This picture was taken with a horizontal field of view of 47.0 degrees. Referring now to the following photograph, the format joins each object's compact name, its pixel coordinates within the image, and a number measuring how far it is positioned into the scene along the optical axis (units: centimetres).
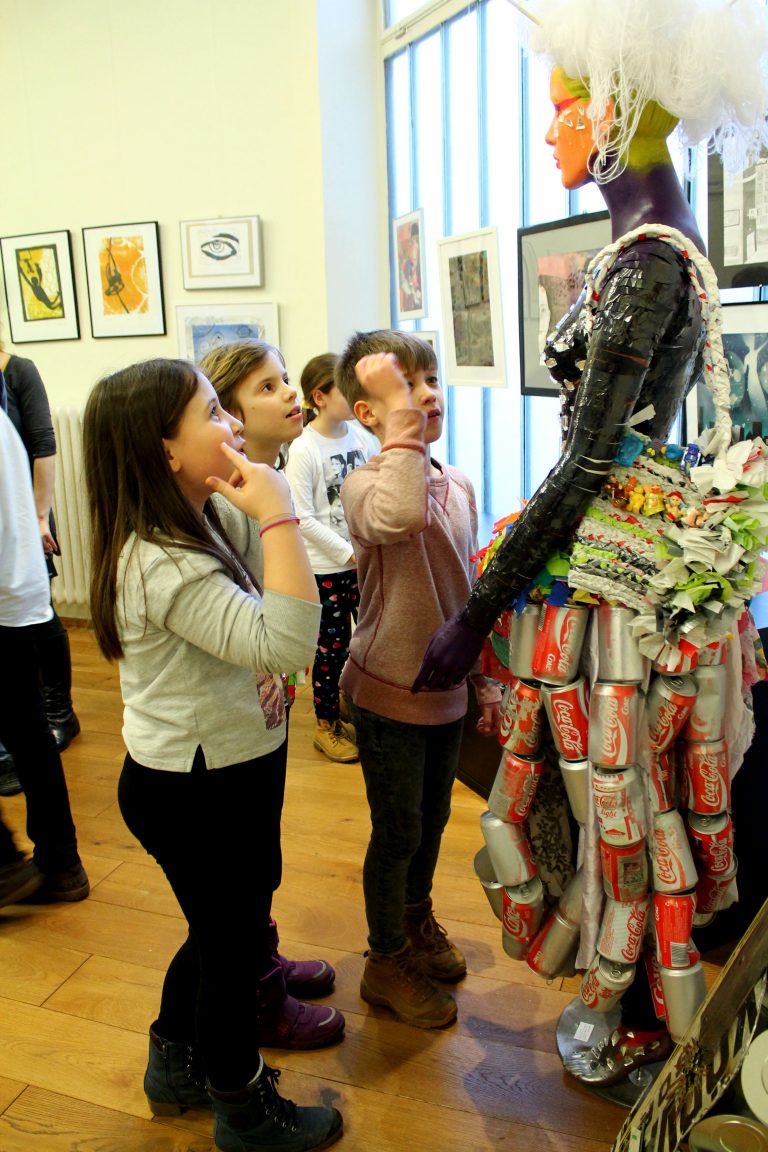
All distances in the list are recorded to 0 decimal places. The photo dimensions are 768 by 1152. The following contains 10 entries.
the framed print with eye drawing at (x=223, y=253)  397
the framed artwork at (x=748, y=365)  192
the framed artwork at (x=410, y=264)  364
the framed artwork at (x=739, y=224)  189
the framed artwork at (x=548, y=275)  248
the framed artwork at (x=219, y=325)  401
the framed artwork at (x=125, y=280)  425
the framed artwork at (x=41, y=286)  446
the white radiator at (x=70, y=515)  450
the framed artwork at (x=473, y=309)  300
